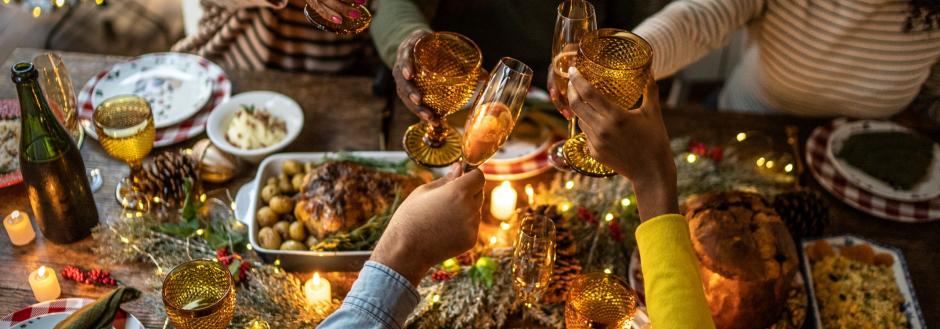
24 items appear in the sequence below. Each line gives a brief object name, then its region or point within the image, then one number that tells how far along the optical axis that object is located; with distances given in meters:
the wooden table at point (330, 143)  1.52
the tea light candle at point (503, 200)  1.63
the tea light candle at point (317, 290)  1.42
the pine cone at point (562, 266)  1.46
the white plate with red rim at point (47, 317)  1.37
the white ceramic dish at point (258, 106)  1.77
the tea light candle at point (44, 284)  1.42
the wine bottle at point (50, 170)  1.43
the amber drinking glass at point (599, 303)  1.27
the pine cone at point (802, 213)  1.58
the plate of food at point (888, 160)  1.77
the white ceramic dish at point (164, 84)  1.93
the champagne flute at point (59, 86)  1.58
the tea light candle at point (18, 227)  1.54
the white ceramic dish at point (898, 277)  1.46
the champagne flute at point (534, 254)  1.28
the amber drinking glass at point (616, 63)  1.16
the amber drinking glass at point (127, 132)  1.58
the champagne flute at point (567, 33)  1.30
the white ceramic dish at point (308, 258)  1.47
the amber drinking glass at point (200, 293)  1.21
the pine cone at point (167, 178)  1.65
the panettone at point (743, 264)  1.35
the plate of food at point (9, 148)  1.68
